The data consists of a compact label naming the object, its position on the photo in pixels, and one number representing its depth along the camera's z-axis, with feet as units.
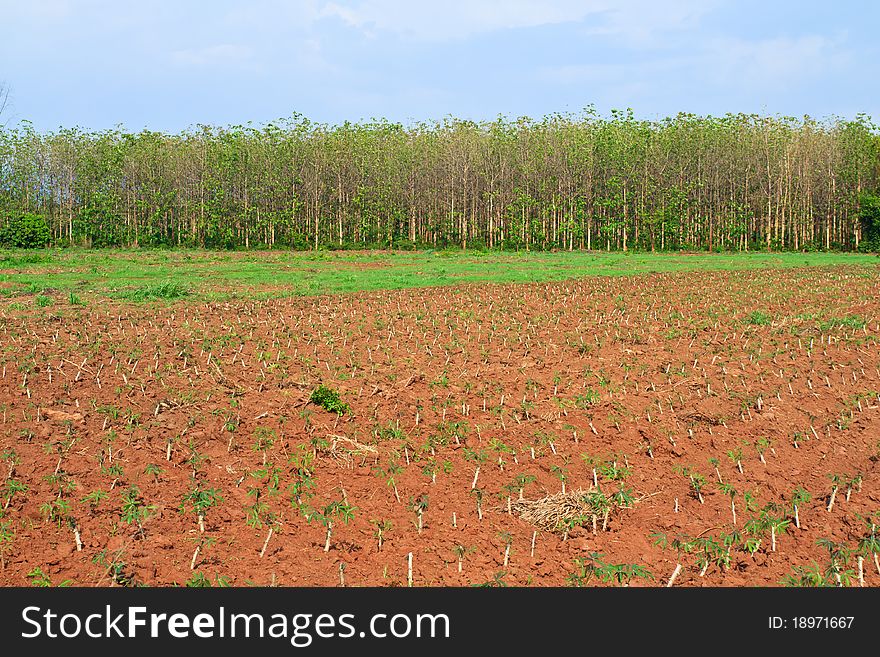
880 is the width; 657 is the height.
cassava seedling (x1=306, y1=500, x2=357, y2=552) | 24.21
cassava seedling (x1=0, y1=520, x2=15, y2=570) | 21.45
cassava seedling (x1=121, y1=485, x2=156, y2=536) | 23.45
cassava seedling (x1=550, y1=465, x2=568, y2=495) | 27.68
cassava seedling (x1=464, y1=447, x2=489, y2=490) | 28.91
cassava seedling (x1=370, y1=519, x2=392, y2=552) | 23.34
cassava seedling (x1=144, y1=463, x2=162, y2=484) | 26.23
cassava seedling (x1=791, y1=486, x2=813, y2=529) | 25.19
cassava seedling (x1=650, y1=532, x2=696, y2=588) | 23.09
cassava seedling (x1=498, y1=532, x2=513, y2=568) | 23.18
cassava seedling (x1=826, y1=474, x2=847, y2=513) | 25.52
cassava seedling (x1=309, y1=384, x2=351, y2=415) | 32.35
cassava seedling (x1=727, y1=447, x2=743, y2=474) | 29.09
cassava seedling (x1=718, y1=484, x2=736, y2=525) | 25.29
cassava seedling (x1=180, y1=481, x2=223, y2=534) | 24.17
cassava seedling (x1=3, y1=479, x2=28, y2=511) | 24.14
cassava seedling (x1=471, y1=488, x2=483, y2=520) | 24.89
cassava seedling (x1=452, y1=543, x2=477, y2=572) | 21.98
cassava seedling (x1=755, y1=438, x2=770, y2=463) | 30.01
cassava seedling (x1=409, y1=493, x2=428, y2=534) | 24.53
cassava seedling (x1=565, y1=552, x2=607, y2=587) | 21.11
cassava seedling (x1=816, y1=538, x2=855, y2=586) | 20.92
